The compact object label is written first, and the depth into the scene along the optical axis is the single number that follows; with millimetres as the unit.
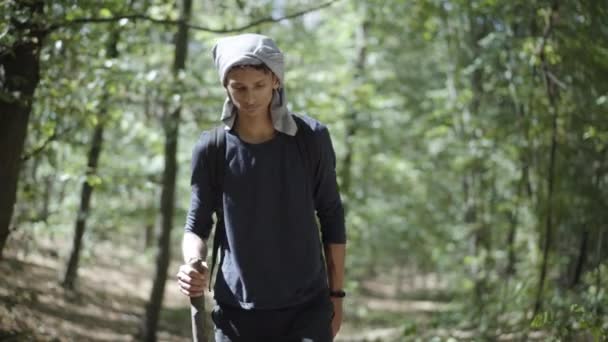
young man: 2725
